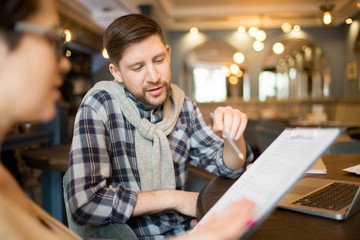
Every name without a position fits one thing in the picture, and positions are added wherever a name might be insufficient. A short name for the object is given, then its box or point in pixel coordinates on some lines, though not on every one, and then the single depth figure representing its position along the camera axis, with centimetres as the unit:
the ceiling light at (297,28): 838
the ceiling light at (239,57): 873
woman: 46
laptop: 77
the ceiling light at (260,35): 761
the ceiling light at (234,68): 1090
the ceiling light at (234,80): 1279
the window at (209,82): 1265
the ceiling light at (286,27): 755
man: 104
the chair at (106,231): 103
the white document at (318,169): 127
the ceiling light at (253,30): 773
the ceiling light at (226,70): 1280
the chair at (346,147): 236
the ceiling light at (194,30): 873
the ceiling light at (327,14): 579
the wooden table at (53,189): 235
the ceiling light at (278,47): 846
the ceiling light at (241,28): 808
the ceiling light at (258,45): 794
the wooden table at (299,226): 68
